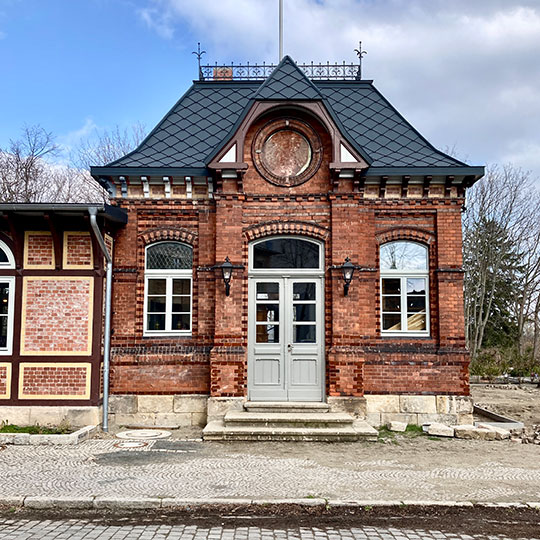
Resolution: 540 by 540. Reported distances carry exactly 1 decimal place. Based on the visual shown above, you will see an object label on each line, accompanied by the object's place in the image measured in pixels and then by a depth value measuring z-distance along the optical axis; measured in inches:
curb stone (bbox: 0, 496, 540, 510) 241.0
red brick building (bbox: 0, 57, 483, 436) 420.8
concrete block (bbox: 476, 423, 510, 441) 390.6
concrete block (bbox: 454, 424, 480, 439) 391.2
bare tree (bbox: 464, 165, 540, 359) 1047.0
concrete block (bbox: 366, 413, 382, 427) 423.5
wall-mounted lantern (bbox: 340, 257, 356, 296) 412.2
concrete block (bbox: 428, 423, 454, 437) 391.5
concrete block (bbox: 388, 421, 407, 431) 404.2
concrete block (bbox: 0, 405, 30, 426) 397.7
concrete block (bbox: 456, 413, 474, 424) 423.2
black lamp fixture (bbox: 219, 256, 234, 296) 413.1
